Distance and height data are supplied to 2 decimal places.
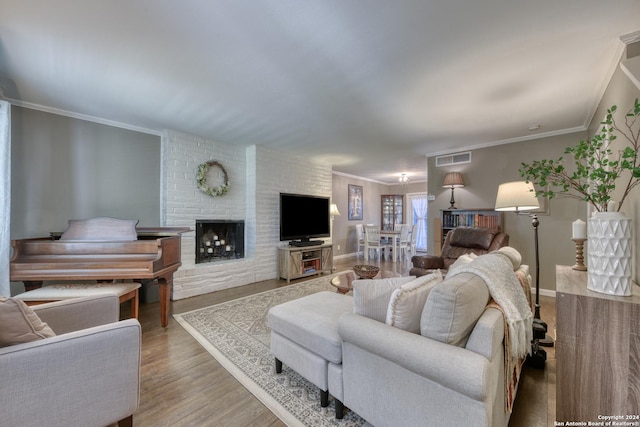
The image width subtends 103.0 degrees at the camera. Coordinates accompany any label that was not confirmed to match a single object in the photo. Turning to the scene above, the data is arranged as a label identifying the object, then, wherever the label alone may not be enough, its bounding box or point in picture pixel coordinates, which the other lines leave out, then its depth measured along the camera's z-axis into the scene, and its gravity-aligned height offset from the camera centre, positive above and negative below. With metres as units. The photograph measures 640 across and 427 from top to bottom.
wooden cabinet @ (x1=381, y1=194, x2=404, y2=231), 8.32 +0.15
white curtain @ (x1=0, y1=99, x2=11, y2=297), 2.23 +0.19
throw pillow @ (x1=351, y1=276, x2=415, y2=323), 1.37 -0.45
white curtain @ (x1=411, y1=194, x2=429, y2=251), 8.18 +0.01
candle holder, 1.65 -0.28
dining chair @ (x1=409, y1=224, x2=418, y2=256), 6.75 -0.63
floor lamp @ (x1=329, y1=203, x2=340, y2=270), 5.87 +0.09
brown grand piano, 2.20 -0.41
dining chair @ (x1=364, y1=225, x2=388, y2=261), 6.57 -0.68
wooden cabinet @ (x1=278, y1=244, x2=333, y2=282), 4.48 -0.86
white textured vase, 1.16 -0.19
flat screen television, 4.73 -0.07
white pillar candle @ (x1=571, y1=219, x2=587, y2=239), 1.73 -0.11
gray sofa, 0.99 -0.65
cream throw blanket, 1.25 -0.43
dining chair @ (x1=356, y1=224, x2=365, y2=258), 7.17 -0.57
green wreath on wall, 3.88 +0.54
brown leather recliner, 3.44 -0.44
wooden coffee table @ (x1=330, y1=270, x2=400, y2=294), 2.74 -0.77
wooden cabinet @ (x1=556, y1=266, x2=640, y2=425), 1.09 -0.64
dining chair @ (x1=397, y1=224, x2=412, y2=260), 6.67 -0.73
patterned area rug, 1.50 -1.17
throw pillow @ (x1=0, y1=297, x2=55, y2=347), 1.03 -0.46
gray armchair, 0.99 -0.71
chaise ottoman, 1.48 -0.77
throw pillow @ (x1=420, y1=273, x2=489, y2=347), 1.09 -0.43
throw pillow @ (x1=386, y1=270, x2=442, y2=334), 1.25 -0.46
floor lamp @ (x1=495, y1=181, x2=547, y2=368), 2.02 +0.08
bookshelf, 4.17 -0.07
